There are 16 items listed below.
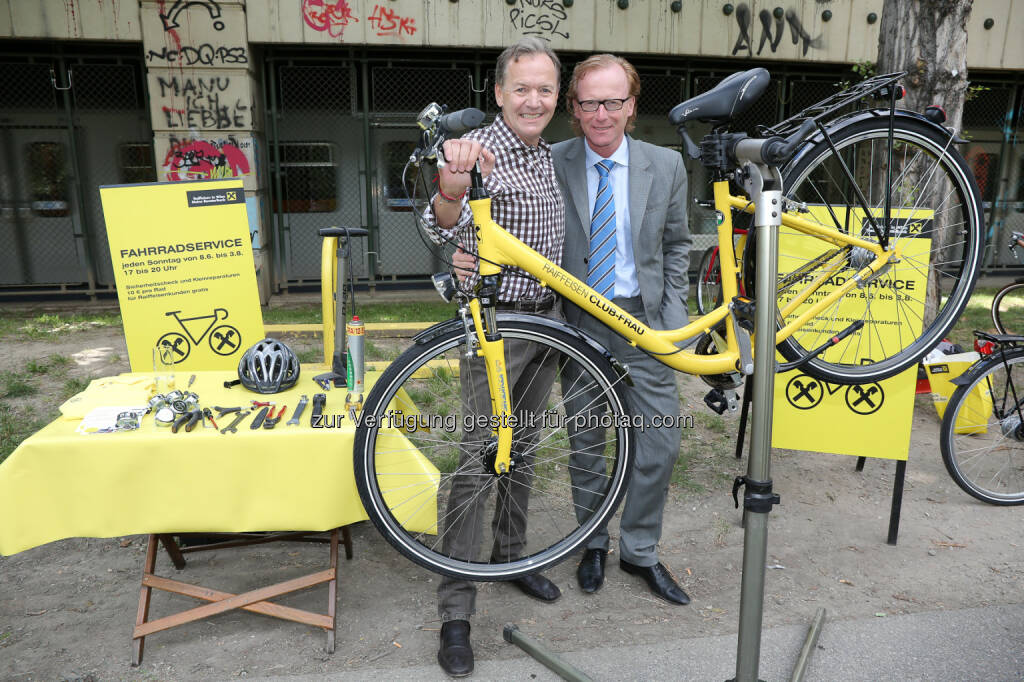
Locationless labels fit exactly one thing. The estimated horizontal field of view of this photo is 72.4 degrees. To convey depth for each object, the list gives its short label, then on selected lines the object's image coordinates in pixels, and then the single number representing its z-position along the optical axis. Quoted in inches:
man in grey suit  108.4
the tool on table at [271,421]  98.8
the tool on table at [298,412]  100.9
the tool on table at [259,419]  98.7
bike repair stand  81.0
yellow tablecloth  93.1
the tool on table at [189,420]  97.8
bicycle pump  127.2
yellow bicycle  88.8
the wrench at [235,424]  97.4
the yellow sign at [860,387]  128.6
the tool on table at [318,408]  100.5
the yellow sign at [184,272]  155.2
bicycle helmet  115.2
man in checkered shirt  96.3
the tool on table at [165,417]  99.7
